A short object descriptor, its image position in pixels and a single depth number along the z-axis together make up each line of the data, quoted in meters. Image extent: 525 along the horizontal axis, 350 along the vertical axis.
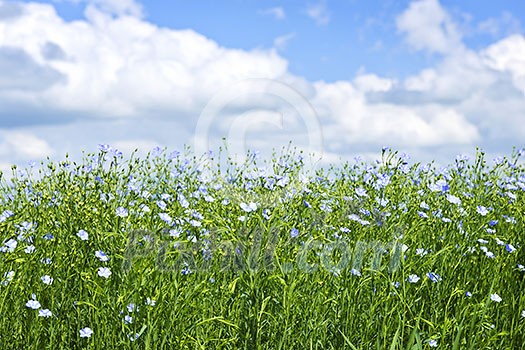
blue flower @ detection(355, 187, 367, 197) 5.15
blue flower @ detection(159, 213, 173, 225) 3.95
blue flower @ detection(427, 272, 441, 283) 3.97
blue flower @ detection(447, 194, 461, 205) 4.70
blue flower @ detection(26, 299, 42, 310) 3.88
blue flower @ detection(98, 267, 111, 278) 3.59
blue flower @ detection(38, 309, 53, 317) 3.86
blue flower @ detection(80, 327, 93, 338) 3.62
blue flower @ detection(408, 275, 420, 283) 3.95
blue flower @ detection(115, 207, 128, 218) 3.89
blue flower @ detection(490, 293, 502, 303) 4.21
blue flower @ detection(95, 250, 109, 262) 3.64
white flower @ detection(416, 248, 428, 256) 4.29
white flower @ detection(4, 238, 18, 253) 4.04
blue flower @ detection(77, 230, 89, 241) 3.89
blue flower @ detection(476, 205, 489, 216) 4.78
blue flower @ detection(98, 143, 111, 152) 4.95
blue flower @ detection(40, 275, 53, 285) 3.98
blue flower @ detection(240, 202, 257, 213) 3.97
